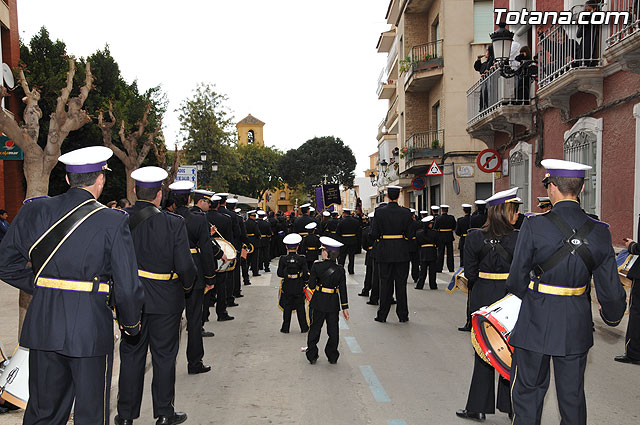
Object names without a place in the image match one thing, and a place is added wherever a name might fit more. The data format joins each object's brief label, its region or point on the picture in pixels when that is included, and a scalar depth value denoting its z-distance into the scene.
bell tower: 115.56
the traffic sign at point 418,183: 27.05
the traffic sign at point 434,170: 22.32
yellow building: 115.12
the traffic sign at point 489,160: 18.03
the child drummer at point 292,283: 9.09
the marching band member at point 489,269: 5.10
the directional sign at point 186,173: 18.19
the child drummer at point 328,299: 7.21
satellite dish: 18.70
